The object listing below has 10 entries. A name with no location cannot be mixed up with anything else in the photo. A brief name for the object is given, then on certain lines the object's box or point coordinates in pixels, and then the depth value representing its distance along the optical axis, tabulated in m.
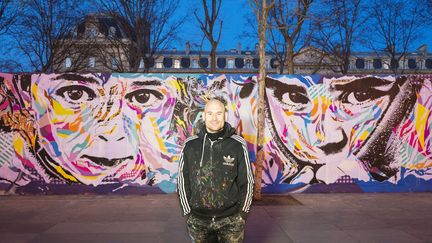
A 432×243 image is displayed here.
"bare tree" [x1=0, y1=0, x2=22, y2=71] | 13.35
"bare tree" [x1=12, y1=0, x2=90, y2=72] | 17.00
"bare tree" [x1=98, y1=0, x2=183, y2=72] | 19.38
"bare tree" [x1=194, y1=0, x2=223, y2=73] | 17.38
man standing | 2.77
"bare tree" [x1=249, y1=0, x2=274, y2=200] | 7.34
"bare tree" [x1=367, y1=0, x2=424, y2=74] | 22.69
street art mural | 7.75
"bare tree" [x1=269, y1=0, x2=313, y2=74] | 14.34
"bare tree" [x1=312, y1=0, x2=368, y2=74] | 21.48
